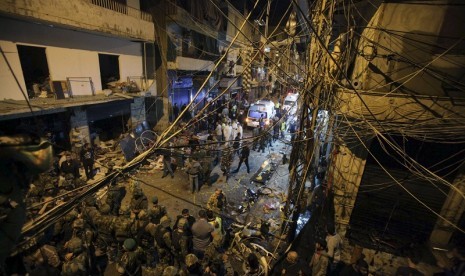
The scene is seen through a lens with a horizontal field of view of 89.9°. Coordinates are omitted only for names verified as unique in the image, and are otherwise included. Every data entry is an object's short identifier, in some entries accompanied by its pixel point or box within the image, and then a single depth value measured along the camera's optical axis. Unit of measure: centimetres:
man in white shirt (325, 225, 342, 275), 662
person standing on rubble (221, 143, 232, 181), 1273
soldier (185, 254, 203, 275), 560
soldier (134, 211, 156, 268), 692
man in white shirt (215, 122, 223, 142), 1563
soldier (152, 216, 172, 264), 664
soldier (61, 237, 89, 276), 522
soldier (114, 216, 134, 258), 677
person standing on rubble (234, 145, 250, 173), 1295
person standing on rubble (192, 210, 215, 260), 674
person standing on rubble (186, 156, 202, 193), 1117
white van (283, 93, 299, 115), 2935
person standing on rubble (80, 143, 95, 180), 1151
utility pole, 561
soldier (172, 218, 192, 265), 648
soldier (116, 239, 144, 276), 565
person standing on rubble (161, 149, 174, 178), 1261
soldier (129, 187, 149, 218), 803
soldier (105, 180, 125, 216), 858
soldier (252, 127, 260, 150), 1694
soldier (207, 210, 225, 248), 731
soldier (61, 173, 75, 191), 972
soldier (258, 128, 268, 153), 1675
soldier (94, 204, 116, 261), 695
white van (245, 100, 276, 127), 2212
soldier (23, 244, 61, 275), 537
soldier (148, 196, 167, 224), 748
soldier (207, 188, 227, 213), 902
